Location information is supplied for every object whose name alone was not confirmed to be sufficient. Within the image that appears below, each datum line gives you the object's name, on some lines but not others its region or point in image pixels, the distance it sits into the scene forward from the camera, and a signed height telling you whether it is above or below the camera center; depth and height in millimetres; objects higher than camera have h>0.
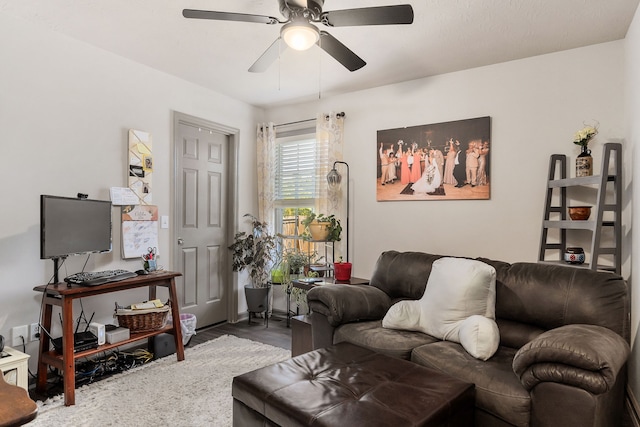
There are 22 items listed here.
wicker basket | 2887 -818
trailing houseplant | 3494 -127
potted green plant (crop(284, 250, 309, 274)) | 4176 -530
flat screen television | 2422 -78
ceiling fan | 1874 +1022
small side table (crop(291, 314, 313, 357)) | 2881 -944
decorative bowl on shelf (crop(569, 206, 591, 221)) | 2666 +7
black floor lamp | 3896 +368
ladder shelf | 2463 +8
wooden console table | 2365 -739
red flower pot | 3286 -496
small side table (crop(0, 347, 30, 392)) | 2146 -883
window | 4277 +360
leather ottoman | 1443 -769
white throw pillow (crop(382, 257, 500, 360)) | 2119 -569
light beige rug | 2180 -1188
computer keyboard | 2498 -435
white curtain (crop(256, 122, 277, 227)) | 4453 +534
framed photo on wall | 3234 +488
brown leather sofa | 1530 -644
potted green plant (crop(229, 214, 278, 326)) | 4180 -511
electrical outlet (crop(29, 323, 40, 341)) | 2635 -823
